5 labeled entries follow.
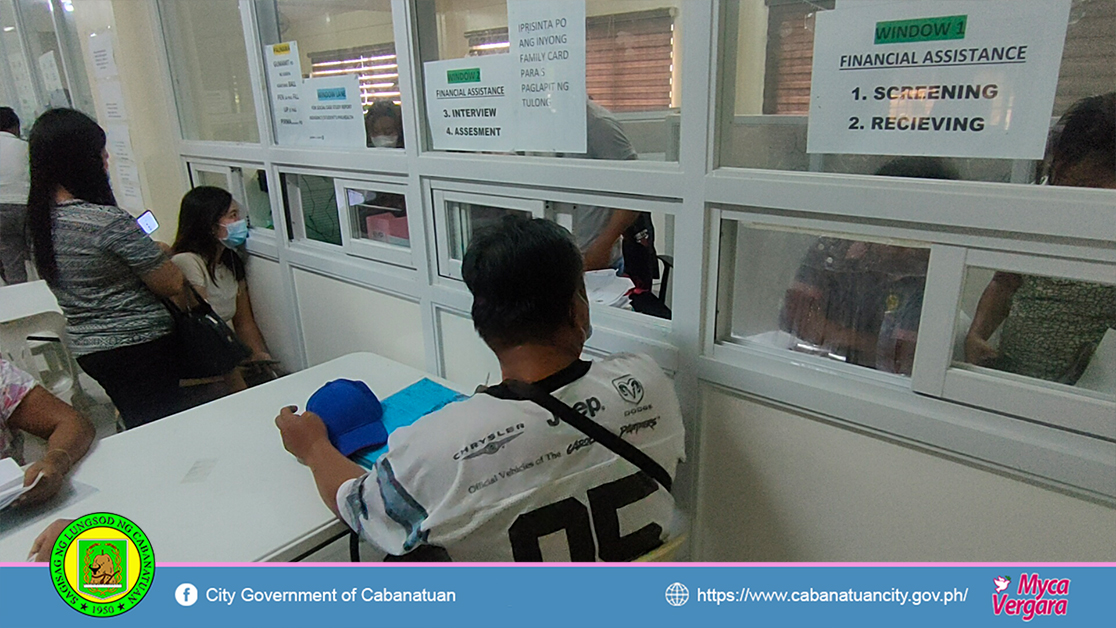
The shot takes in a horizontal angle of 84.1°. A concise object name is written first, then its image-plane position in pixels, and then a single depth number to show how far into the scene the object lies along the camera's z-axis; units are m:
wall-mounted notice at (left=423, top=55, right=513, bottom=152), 1.29
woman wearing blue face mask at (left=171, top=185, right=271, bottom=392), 2.16
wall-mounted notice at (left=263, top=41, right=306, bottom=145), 1.81
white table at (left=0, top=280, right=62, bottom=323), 1.89
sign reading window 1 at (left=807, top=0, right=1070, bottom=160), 0.75
